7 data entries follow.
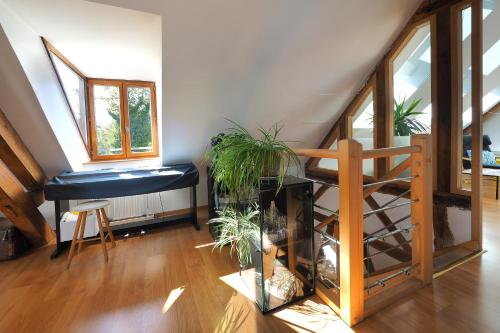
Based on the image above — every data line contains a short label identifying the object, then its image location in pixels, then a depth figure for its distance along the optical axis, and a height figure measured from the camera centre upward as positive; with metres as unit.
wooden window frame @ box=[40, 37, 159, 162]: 2.95 +0.59
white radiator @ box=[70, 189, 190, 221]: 2.97 -0.56
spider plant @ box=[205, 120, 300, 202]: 1.40 +0.00
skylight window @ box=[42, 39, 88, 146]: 2.26 +0.90
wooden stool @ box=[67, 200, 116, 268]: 2.13 -0.50
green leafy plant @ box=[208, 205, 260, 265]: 1.63 -0.51
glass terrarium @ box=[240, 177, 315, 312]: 1.56 -0.62
